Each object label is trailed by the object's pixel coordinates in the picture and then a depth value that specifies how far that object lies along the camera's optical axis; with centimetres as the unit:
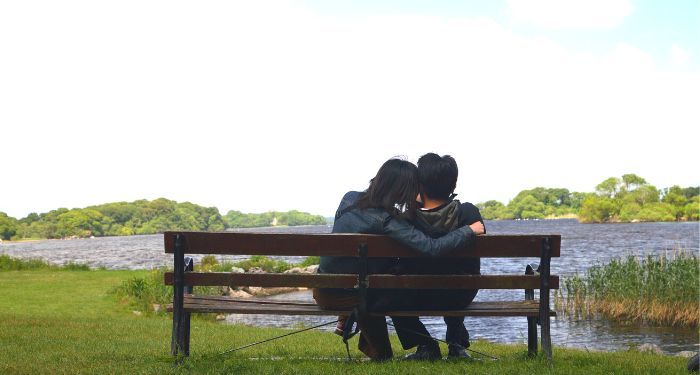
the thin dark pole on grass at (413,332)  658
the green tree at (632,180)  18338
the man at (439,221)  635
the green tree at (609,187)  18375
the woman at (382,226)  605
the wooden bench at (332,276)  606
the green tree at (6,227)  18762
